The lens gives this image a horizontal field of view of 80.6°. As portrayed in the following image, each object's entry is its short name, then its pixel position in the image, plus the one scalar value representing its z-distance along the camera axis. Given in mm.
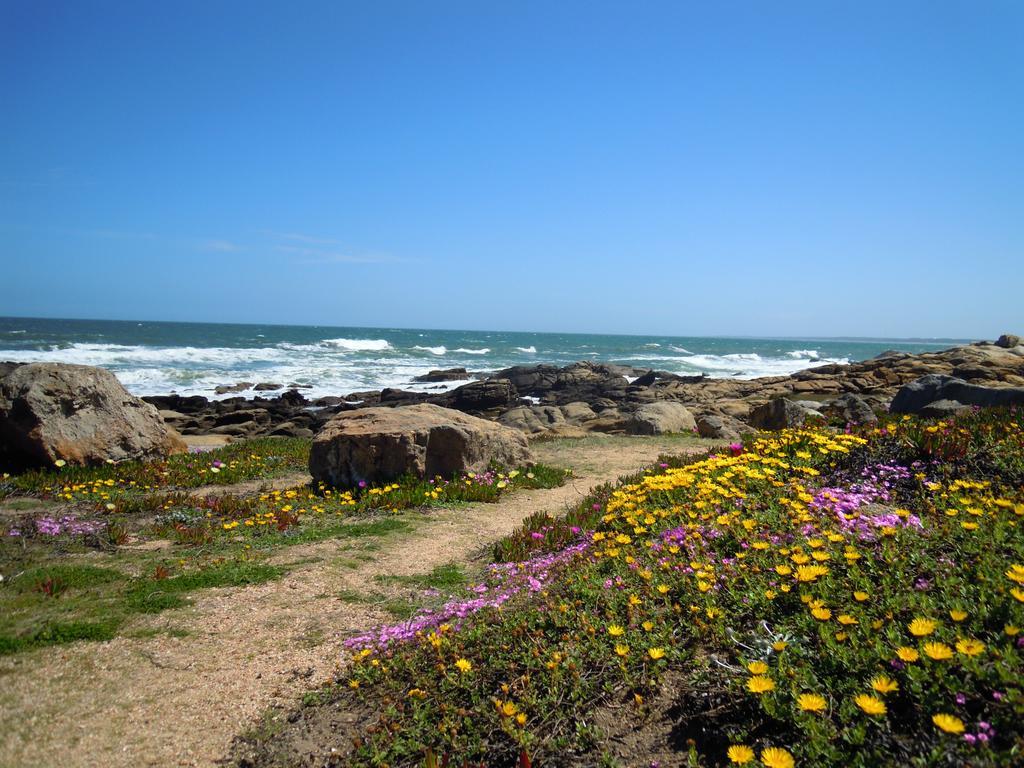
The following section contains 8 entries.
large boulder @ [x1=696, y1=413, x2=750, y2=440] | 17766
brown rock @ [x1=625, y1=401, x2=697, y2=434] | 19203
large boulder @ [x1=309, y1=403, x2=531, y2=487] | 11094
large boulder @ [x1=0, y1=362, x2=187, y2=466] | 11539
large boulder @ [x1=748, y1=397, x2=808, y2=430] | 16953
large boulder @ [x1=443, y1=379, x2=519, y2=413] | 32062
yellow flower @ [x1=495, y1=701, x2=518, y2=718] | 3266
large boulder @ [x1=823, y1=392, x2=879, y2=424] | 12138
